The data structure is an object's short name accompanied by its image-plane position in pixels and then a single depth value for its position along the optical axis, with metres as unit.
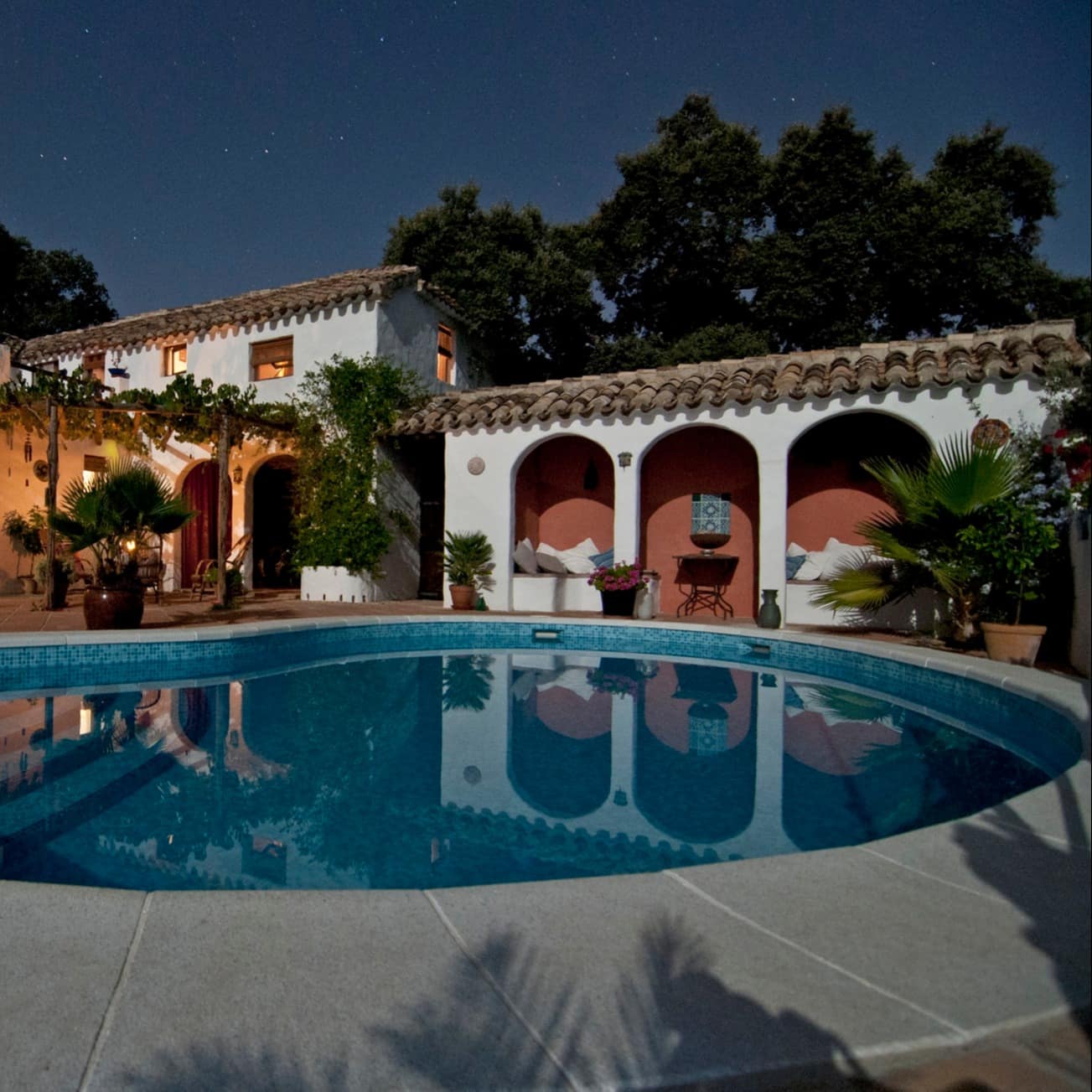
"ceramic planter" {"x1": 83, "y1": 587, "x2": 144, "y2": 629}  8.30
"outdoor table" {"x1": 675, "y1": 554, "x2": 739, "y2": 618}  12.13
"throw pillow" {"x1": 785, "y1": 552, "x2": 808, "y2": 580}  11.38
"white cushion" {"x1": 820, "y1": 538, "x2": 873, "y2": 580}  10.85
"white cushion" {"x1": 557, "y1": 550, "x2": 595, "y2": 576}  12.87
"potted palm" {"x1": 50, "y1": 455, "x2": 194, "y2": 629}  8.30
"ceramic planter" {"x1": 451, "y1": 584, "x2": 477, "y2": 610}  11.94
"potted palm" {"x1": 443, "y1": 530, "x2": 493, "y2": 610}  11.97
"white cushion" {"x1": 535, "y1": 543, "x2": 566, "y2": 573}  12.78
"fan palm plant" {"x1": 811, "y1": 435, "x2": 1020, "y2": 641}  7.48
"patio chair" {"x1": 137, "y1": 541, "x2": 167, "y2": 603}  11.88
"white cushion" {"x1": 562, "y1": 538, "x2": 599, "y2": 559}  13.16
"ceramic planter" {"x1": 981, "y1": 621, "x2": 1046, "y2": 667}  6.90
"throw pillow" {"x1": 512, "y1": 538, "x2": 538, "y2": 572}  12.47
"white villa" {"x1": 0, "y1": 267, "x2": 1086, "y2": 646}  9.93
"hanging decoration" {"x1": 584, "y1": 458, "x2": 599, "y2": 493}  13.57
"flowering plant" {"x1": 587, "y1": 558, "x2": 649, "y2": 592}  10.90
